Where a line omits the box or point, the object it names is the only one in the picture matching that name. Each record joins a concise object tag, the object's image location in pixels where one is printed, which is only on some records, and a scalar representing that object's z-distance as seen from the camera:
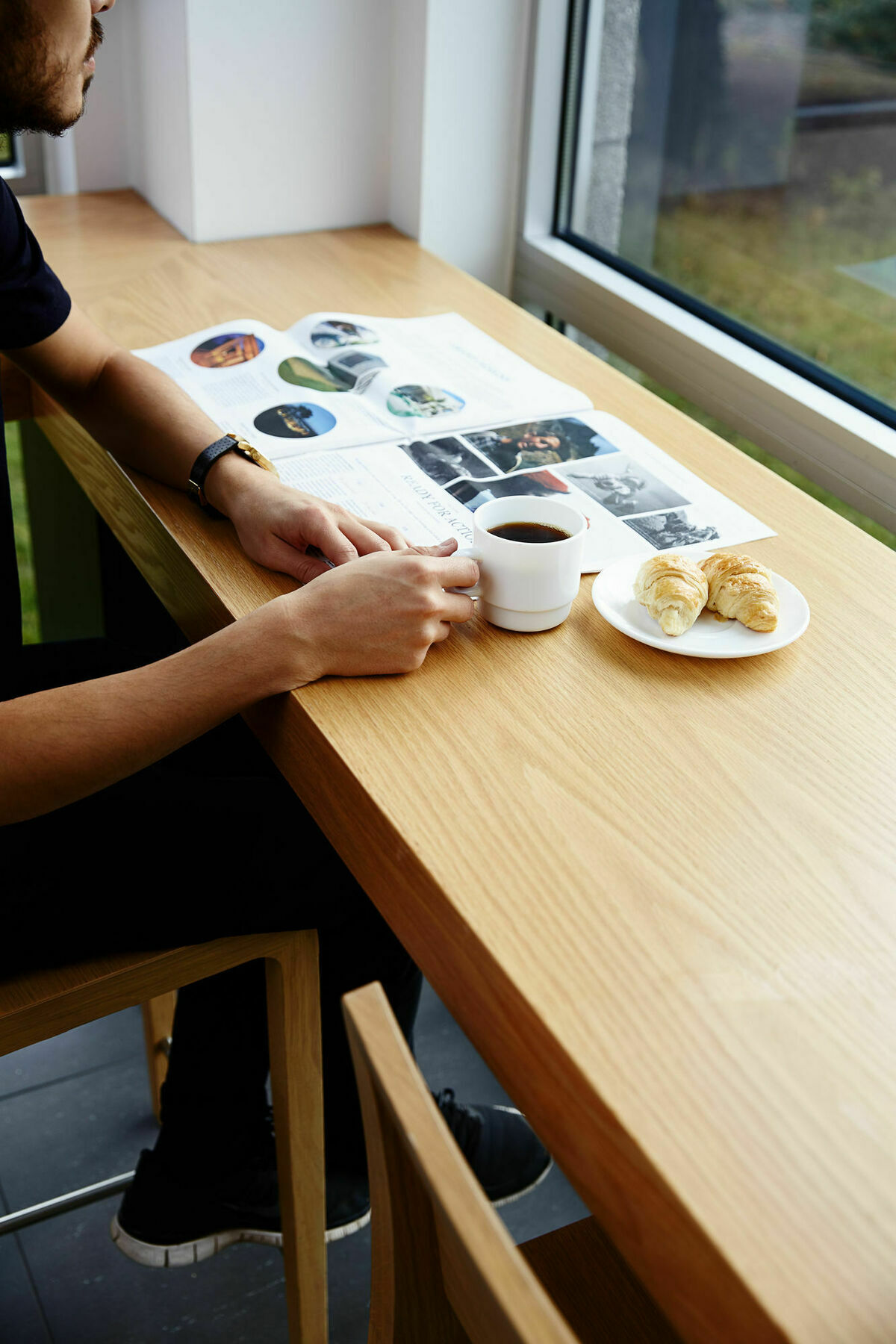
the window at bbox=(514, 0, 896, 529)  1.38
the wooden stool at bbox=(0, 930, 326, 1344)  0.89
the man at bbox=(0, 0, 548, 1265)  0.85
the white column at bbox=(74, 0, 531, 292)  1.65
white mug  0.90
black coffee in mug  0.94
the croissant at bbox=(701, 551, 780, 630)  0.91
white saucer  0.90
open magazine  1.08
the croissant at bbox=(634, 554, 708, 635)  0.90
